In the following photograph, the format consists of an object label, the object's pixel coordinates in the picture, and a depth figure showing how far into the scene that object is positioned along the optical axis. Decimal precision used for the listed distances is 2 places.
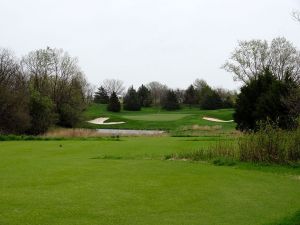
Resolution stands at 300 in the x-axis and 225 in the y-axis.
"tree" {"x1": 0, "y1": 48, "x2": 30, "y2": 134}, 43.16
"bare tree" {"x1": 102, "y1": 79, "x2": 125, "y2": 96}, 135.48
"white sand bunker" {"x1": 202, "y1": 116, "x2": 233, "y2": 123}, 69.78
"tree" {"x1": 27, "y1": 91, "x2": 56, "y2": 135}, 48.22
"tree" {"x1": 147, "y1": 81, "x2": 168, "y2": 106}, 124.53
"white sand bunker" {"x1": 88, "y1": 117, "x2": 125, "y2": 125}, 71.71
